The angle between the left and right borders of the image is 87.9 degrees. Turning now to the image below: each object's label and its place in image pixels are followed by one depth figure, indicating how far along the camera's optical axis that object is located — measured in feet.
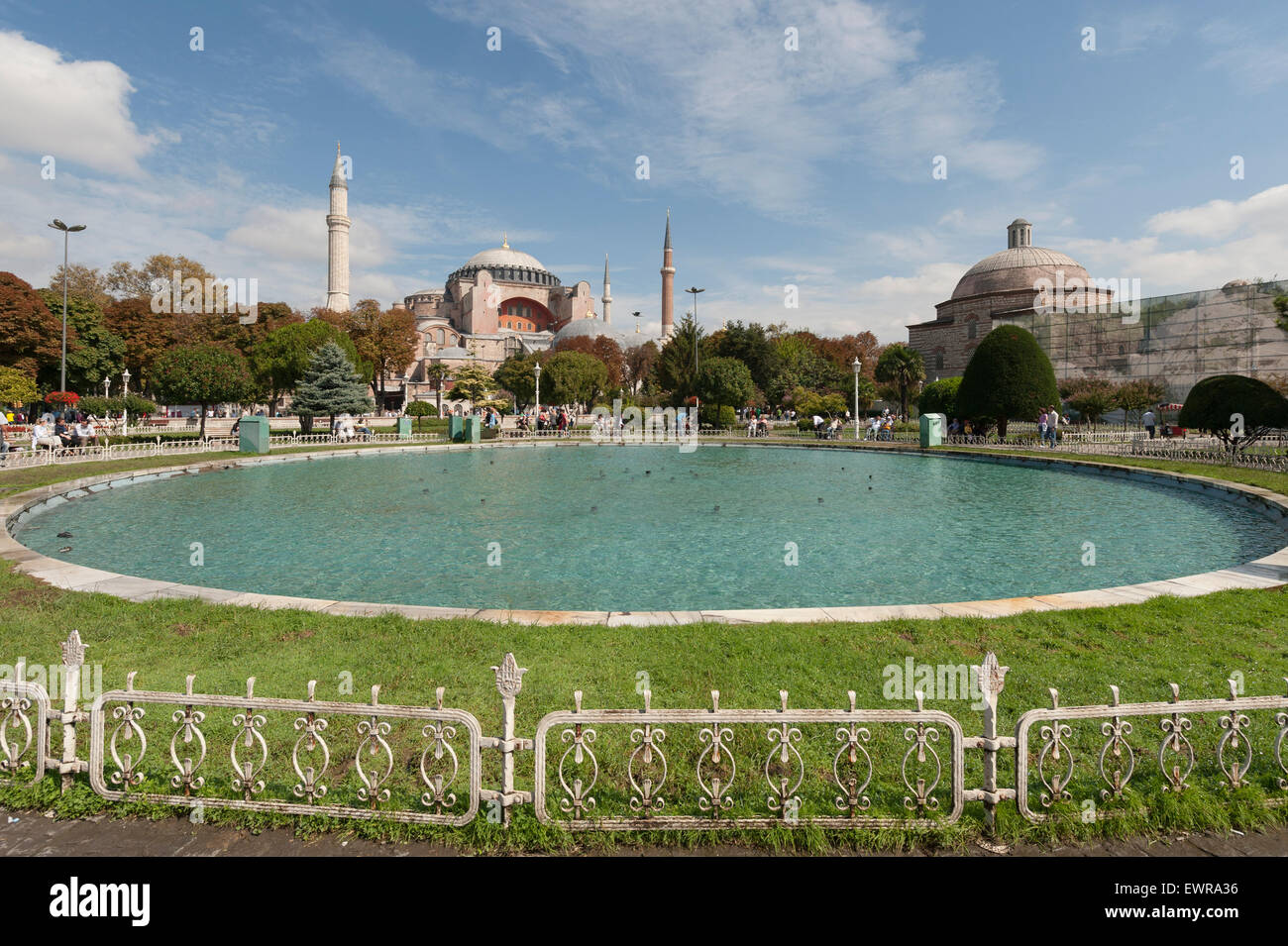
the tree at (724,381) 130.31
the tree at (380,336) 169.58
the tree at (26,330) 120.67
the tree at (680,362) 142.66
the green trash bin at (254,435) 77.92
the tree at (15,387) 101.81
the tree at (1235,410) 61.41
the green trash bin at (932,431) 87.97
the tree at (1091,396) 117.50
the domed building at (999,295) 184.65
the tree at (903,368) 159.33
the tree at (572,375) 169.89
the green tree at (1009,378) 88.79
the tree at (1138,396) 116.37
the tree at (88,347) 134.10
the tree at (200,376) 98.68
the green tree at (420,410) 163.63
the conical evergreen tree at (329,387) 109.09
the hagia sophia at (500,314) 277.64
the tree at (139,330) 155.22
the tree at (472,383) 160.56
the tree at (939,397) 117.29
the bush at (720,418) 130.62
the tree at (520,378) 179.69
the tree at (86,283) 164.14
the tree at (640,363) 232.32
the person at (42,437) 64.75
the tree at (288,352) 136.46
